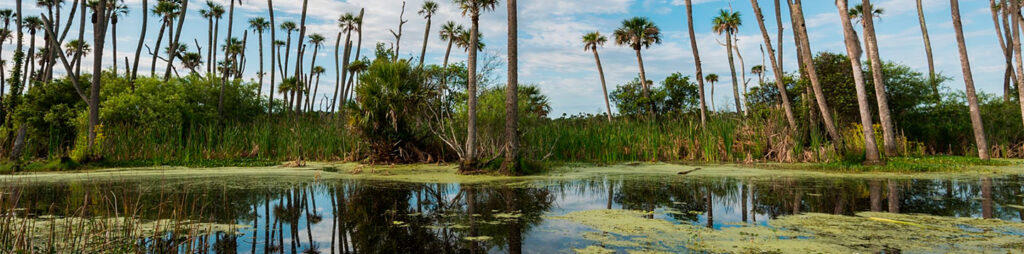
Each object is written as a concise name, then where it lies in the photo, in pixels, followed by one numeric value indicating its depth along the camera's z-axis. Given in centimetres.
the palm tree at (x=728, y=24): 2838
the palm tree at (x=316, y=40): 3987
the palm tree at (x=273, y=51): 3067
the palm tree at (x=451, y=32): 3012
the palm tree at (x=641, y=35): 2703
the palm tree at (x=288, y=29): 3950
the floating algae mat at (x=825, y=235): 361
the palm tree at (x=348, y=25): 3594
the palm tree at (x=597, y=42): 3048
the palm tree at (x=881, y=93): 1327
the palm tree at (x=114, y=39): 3244
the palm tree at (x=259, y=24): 3806
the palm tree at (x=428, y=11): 3188
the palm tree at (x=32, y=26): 3472
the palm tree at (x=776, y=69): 1440
